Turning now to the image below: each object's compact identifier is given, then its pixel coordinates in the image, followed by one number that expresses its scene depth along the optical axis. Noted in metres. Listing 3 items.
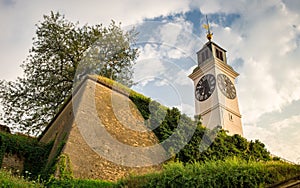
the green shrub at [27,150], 14.02
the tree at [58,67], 22.81
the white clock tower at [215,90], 37.53
